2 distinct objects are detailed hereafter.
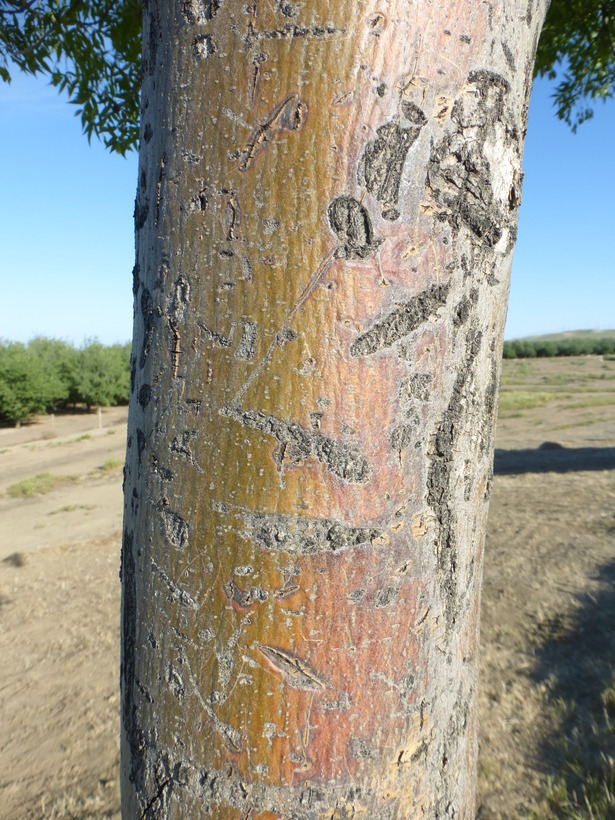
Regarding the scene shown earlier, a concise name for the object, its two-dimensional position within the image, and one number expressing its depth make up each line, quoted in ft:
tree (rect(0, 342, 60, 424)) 78.79
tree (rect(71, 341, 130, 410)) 87.92
